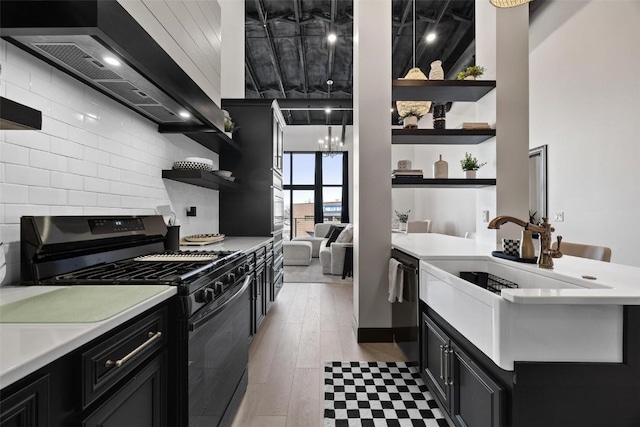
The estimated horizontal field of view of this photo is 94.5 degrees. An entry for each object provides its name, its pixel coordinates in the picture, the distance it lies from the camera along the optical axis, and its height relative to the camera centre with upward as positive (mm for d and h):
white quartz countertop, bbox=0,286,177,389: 543 -279
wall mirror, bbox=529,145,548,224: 4074 +426
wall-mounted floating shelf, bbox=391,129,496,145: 2727 +743
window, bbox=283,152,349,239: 10125 +763
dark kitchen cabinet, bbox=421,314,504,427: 1179 -819
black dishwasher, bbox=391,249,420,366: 2162 -827
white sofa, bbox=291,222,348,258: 7621 -694
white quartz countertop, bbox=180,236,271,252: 2319 -296
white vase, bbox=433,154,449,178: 2934 +434
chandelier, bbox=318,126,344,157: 9117 +2110
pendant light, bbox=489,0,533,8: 2061 +1499
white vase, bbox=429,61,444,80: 2842 +1355
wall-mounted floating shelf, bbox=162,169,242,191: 2318 +286
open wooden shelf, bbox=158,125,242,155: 2301 +721
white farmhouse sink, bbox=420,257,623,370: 1055 -425
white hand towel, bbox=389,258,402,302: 2404 -561
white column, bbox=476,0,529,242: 2688 +895
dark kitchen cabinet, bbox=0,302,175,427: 587 -427
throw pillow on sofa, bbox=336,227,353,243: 5707 -459
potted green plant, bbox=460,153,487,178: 2778 +431
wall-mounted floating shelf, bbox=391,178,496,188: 2713 +283
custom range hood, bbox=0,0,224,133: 998 +657
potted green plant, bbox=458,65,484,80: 2771 +1315
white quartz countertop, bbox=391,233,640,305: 1031 -287
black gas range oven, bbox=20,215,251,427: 1137 -283
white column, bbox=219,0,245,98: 3777 +2183
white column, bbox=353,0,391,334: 2738 +532
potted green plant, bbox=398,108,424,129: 2919 +951
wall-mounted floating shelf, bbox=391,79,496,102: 2715 +1167
